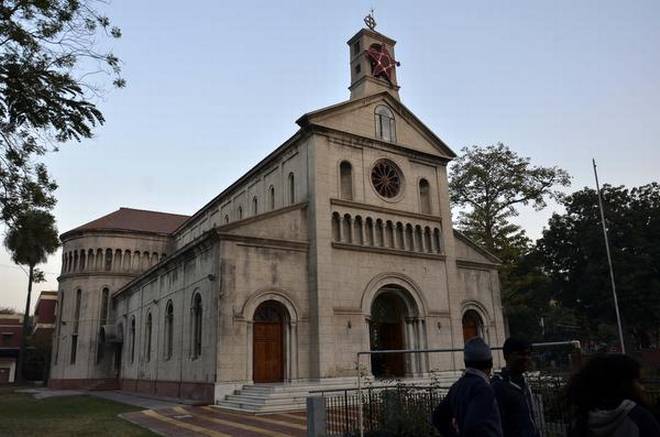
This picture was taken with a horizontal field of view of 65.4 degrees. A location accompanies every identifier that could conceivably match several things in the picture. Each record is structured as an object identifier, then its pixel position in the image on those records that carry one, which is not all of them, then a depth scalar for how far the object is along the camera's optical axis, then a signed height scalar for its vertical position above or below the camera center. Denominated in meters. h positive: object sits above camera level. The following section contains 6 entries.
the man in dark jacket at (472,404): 4.45 -0.52
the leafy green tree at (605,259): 41.00 +6.85
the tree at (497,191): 41.22 +12.10
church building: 23.84 +4.01
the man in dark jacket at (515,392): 5.08 -0.48
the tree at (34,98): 11.38 +5.81
